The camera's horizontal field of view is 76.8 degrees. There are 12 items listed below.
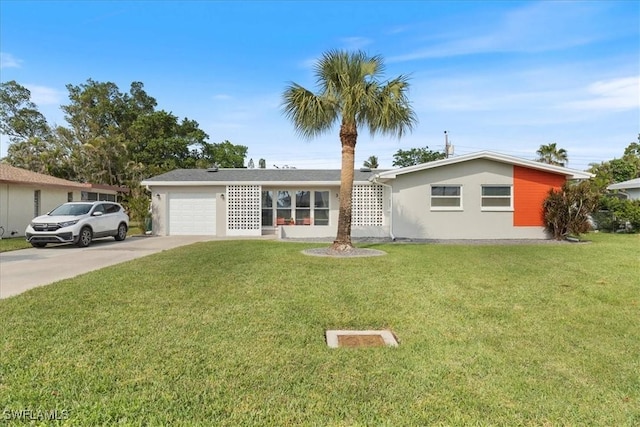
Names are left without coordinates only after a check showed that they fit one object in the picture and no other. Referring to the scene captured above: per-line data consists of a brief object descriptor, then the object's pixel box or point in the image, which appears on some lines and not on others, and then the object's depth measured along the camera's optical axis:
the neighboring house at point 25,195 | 18.02
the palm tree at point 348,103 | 11.78
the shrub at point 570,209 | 16.02
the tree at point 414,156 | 49.97
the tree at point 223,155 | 40.56
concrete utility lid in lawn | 4.46
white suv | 14.09
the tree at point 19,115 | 39.75
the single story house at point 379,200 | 17.58
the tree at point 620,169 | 33.00
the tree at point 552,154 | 34.19
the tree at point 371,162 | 50.41
